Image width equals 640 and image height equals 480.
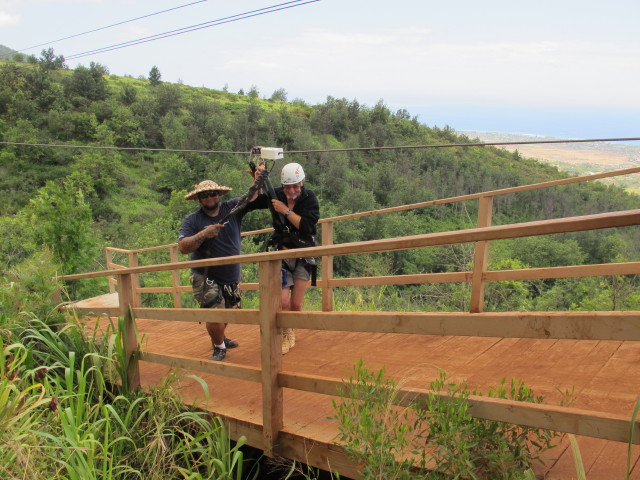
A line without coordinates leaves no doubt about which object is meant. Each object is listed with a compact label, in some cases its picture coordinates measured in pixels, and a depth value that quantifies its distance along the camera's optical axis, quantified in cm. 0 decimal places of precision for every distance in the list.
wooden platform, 225
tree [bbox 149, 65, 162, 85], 6703
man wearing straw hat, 405
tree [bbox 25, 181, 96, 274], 930
